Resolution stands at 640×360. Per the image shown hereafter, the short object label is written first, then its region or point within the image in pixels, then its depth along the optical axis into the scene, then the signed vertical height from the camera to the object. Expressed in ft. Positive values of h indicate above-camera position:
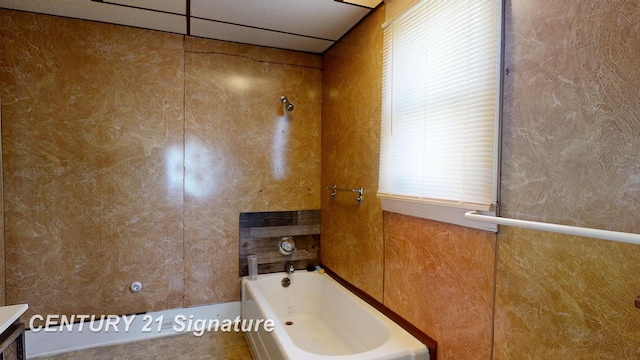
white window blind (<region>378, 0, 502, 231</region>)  4.23 +1.03
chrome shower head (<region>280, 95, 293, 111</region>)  9.36 +2.08
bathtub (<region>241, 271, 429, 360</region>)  5.32 -3.36
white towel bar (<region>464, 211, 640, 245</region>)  2.51 -0.50
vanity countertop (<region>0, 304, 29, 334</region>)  4.29 -2.05
